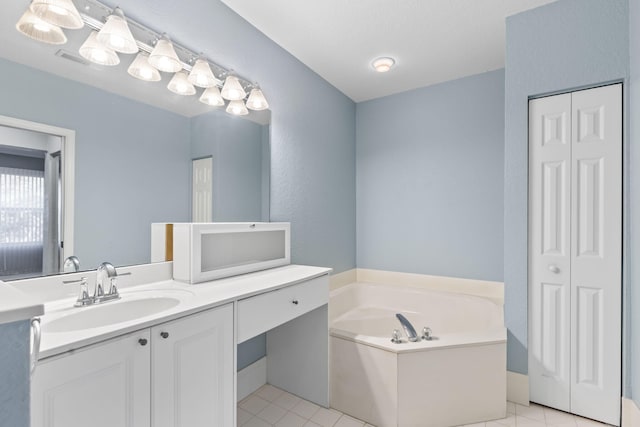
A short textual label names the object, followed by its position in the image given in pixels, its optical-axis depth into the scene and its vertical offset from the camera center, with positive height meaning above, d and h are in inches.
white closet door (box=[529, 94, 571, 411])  71.0 -8.4
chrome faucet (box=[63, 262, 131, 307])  45.1 -11.4
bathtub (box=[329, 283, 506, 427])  65.2 -36.7
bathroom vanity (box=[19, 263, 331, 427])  31.4 -17.2
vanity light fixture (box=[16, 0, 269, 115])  44.8 +29.3
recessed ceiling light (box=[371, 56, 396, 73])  92.6 +46.7
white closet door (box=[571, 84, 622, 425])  66.0 -8.5
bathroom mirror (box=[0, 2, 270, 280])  44.5 +14.3
